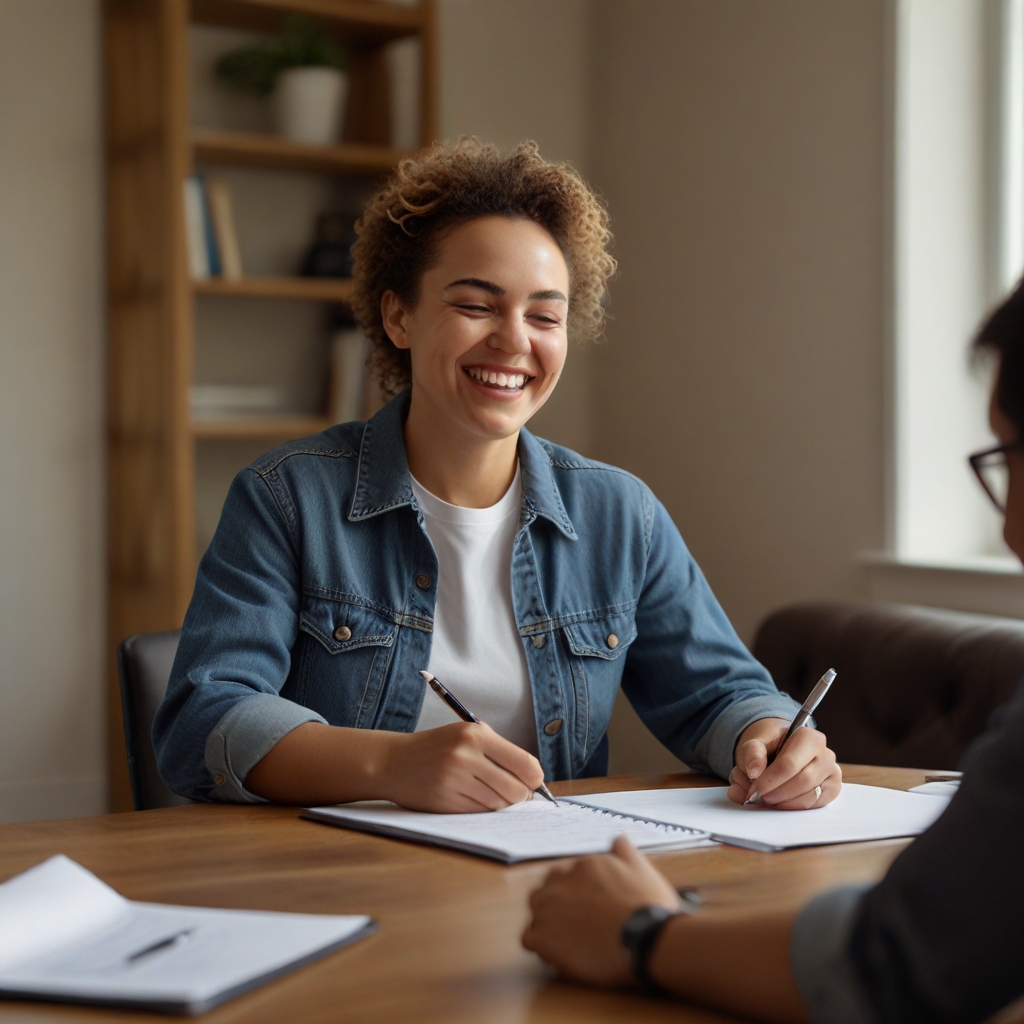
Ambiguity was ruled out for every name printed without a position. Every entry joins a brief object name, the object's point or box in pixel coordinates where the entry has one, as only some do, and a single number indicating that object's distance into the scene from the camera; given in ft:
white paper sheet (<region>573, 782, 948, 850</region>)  3.75
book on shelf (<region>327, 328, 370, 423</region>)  11.27
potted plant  10.82
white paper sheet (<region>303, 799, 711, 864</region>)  3.49
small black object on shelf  11.34
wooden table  2.40
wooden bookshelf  9.96
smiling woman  4.82
